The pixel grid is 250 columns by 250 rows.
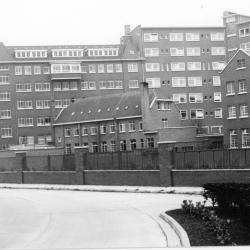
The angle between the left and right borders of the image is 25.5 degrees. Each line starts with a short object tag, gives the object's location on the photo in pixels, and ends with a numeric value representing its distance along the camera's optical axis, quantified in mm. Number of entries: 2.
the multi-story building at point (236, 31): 74500
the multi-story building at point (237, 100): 55031
